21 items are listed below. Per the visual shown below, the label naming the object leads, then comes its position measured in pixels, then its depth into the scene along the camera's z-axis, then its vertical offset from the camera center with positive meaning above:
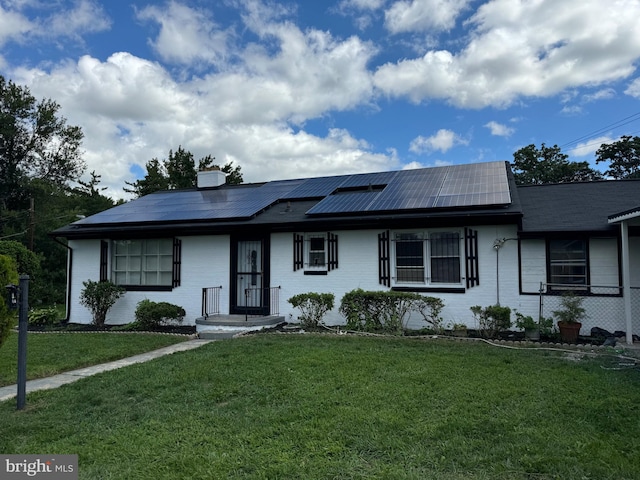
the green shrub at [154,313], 10.61 -1.13
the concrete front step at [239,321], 9.80 -1.25
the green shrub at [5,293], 4.56 -0.26
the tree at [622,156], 34.38 +9.89
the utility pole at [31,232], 20.56 +1.98
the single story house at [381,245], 8.66 +0.62
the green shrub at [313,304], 9.74 -0.83
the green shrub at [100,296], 11.56 -0.75
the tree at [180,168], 32.38 +8.25
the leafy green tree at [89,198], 30.42 +5.97
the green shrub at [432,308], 8.91 -0.87
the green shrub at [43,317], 12.23 -1.42
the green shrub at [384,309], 8.94 -0.88
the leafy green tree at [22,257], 14.99 +0.54
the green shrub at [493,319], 8.37 -1.04
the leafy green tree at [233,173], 33.33 +8.16
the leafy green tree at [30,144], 28.11 +9.35
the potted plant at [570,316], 7.86 -0.93
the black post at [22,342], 4.58 -0.81
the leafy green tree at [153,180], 31.64 +7.22
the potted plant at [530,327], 8.20 -1.18
